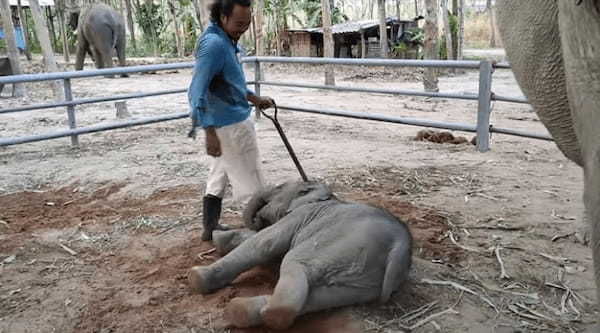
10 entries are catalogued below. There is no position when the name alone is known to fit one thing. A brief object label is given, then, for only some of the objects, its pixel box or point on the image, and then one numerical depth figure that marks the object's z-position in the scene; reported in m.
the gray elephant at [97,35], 14.77
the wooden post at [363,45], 19.77
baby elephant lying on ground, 2.54
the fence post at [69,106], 6.69
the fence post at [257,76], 8.55
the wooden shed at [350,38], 20.22
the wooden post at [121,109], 9.01
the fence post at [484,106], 6.26
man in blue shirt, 3.34
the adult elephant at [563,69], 1.64
